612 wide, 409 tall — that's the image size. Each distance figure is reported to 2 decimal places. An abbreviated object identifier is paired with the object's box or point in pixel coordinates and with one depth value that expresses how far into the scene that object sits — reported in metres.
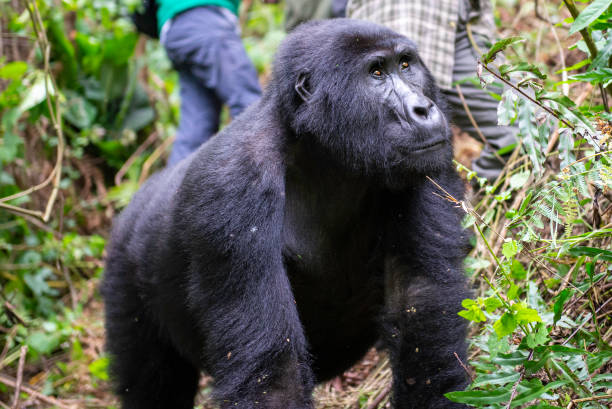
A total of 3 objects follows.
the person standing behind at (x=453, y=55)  4.36
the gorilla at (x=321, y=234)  2.77
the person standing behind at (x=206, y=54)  5.27
